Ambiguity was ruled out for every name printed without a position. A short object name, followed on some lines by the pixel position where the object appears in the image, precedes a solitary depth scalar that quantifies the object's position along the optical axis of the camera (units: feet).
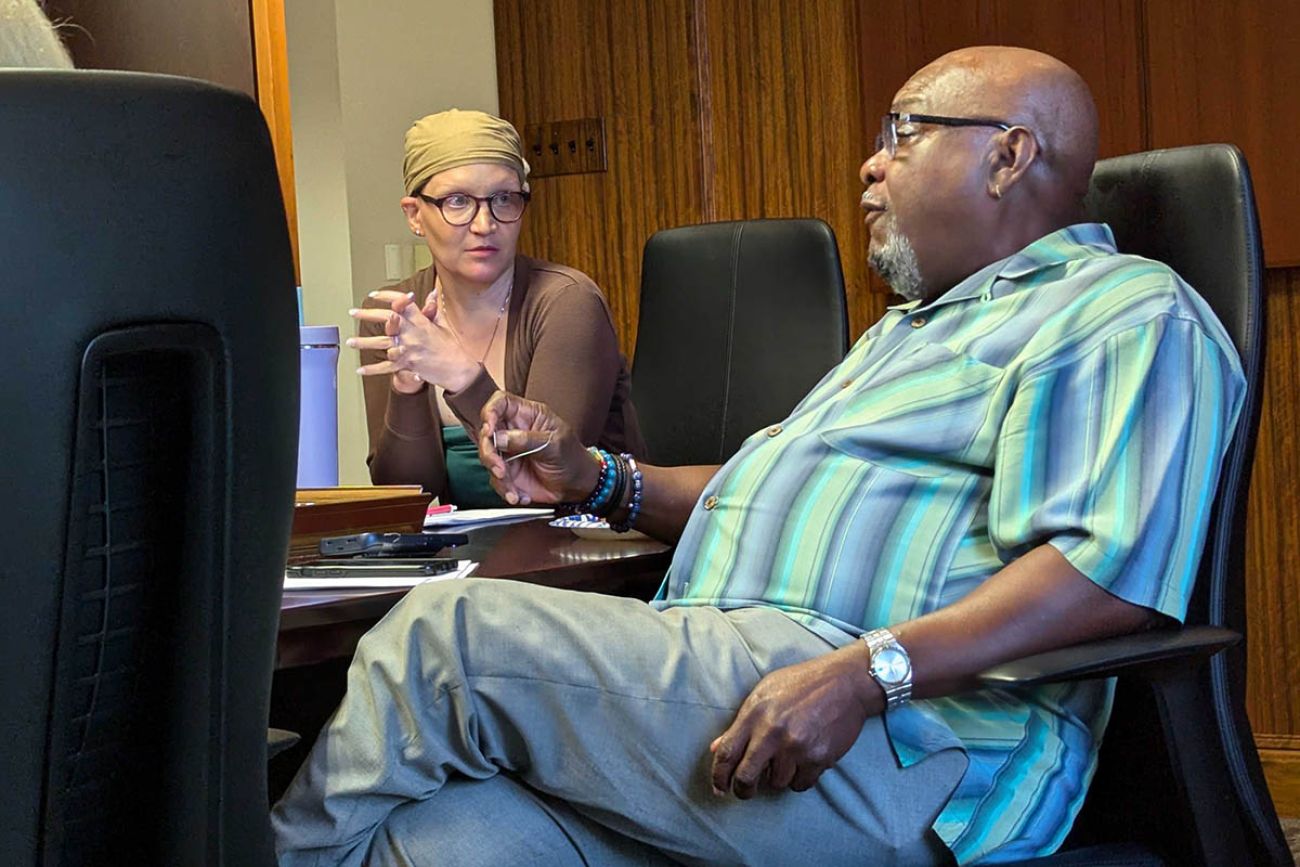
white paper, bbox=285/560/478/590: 4.80
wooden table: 4.42
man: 4.03
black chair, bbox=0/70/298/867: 2.45
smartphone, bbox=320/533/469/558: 5.47
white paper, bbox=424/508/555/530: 6.81
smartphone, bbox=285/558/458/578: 5.01
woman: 8.39
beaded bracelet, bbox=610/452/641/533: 6.16
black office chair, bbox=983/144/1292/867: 4.01
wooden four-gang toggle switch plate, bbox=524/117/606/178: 13.60
